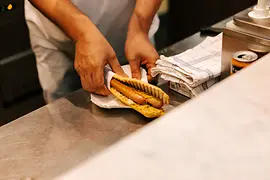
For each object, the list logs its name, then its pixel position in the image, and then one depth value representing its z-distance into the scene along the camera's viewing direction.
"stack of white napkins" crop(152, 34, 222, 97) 0.80
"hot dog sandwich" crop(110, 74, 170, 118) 0.77
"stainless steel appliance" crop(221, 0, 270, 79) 0.72
